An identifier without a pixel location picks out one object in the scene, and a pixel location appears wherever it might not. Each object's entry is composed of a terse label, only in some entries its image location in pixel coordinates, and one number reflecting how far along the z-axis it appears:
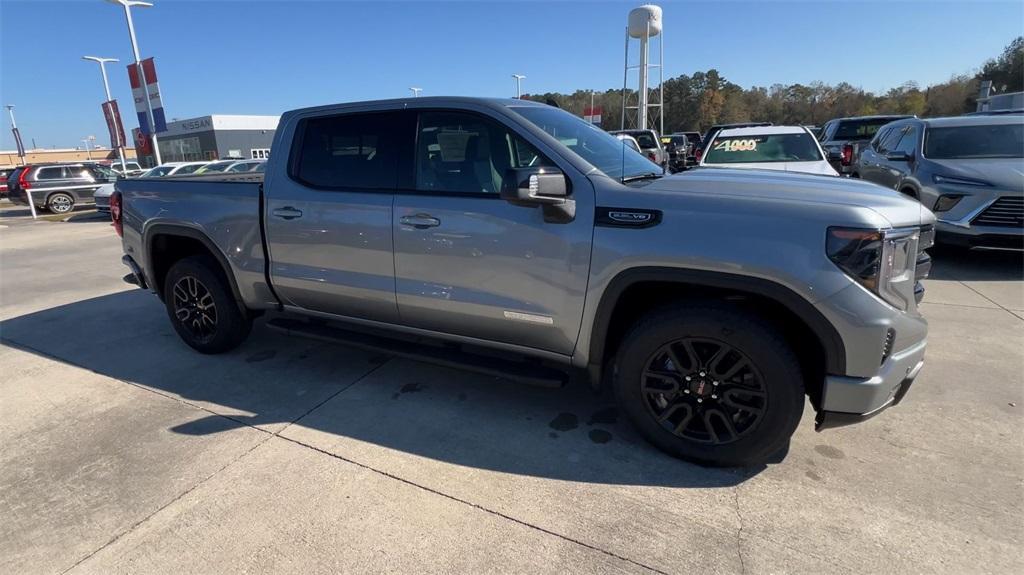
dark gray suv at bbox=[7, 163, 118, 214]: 19.05
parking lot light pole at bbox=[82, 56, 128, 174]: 28.04
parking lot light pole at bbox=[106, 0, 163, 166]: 17.92
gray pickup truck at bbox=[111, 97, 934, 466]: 2.36
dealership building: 50.97
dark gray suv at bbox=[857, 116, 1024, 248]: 6.03
